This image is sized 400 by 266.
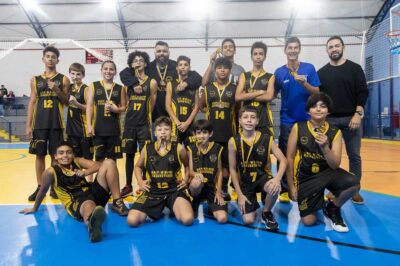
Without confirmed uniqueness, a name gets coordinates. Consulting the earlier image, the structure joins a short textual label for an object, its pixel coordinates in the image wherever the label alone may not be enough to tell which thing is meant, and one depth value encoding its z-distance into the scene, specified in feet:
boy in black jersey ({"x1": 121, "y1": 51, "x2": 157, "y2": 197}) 12.37
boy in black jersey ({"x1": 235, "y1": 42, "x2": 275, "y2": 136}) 11.50
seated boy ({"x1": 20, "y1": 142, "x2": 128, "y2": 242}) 9.72
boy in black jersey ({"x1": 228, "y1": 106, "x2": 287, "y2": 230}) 9.84
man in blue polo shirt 11.55
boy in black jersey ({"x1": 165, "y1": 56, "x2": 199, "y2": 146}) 12.27
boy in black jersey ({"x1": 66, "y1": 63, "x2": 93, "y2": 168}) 13.25
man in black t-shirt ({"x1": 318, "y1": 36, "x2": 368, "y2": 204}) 11.38
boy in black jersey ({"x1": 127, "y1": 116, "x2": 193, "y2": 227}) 9.64
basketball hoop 29.30
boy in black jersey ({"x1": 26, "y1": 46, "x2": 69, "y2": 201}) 12.49
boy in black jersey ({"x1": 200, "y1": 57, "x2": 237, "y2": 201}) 11.70
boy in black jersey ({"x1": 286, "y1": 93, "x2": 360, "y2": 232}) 9.20
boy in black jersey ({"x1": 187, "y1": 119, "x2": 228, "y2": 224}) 10.05
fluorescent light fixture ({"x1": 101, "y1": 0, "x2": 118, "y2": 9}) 47.52
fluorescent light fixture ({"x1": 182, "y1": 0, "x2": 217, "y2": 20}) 48.16
